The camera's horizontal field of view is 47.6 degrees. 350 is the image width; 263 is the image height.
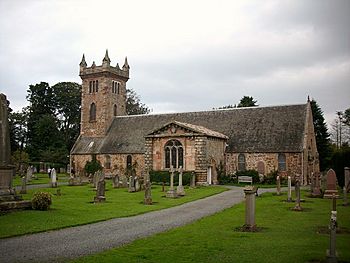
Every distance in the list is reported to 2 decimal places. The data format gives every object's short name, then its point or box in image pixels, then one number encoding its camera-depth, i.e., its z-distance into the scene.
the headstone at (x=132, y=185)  29.20
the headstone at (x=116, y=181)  33.66
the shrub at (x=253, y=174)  38.88
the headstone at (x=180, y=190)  26.68
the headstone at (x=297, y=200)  18.66
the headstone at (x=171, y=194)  25.33
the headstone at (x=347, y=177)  25.78
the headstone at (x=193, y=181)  34.12
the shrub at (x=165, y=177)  36.96
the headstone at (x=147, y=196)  21.68
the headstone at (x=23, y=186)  26.20
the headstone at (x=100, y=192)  21.73
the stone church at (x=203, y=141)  38.16
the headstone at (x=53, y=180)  32.31
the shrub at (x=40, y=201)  17.06
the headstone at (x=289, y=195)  22.62
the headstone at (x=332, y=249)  9.09
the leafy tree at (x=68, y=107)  73.88
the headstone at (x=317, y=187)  25.38
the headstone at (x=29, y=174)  38.55
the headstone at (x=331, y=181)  22.50
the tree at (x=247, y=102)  60.41
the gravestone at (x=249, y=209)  13.48
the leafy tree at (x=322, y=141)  51.41
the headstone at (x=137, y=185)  29.70
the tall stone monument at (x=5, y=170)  16.33
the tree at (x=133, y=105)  74.83
